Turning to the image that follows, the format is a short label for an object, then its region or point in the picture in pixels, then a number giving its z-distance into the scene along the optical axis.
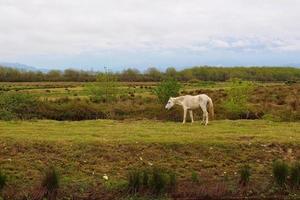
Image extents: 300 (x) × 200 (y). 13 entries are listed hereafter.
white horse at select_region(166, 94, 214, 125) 25.95
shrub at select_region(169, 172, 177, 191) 16.41
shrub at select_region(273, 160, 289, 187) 17.02
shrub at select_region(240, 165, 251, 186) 17.12
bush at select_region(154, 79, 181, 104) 35.84
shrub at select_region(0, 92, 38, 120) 31.06
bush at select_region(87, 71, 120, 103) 46.73
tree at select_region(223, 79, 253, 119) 31.83
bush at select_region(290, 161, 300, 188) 16.83
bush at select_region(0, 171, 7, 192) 15.95
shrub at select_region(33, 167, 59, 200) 15.73
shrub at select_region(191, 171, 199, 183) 17.20
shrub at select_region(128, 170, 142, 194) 16.22
